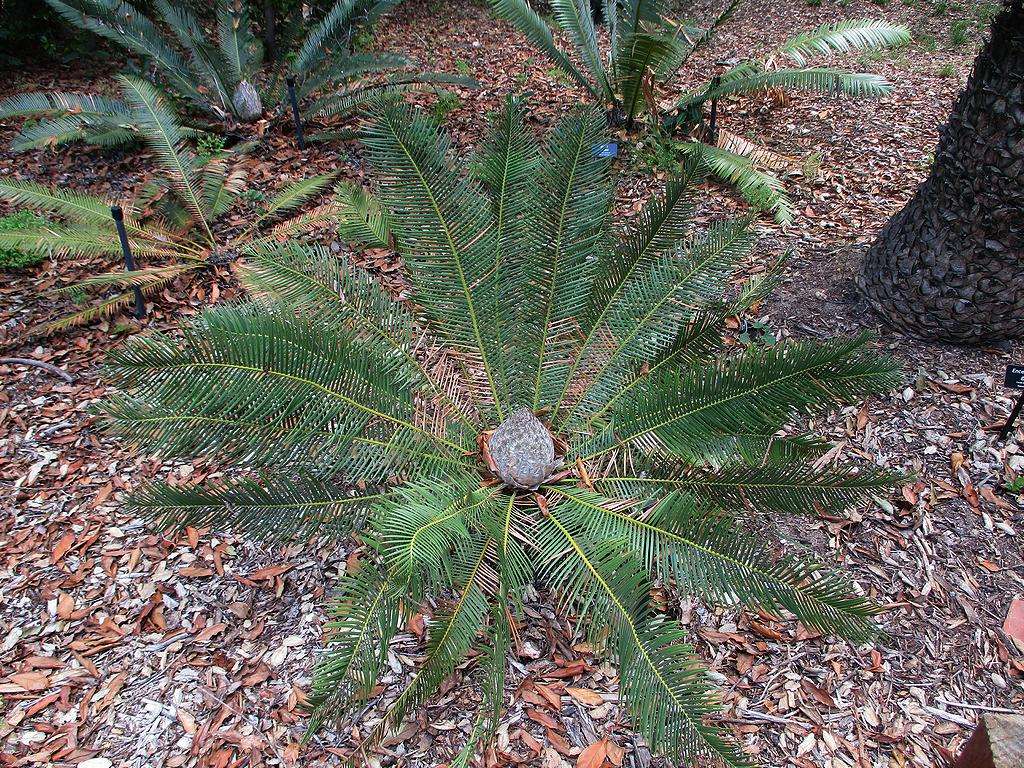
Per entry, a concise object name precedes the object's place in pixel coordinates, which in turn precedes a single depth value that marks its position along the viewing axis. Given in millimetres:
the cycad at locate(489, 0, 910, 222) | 4395
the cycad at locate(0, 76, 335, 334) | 3791
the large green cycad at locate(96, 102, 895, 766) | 1859
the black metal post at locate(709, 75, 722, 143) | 4840
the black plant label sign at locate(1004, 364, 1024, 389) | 2412
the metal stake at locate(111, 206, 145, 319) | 3605
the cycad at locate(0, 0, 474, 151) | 4895
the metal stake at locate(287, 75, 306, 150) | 5074
